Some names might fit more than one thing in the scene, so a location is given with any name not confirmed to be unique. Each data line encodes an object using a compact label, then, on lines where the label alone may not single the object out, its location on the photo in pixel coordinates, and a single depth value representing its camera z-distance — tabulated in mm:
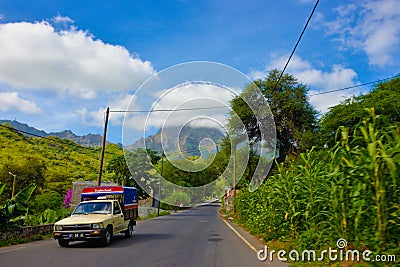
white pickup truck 12172
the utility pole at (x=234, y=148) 23961
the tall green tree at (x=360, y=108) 24422
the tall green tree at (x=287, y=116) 28781
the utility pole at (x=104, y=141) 26719
